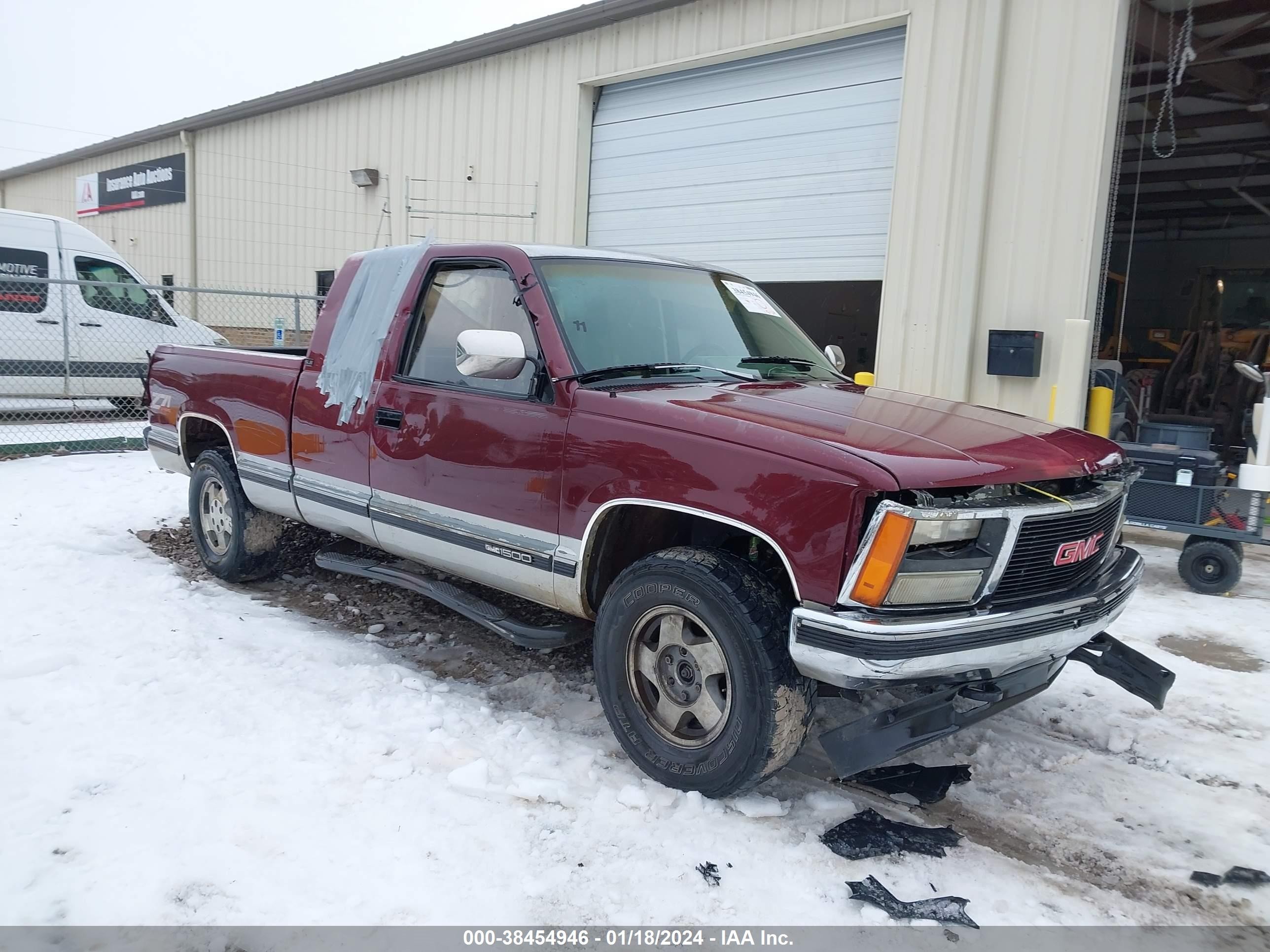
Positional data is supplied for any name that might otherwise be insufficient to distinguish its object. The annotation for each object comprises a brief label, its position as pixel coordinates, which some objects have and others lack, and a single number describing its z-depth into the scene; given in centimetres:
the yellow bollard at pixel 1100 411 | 770
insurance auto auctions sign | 1986
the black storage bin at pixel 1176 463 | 641
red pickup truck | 279
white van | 1143
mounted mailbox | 785
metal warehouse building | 778
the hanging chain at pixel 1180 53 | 803
